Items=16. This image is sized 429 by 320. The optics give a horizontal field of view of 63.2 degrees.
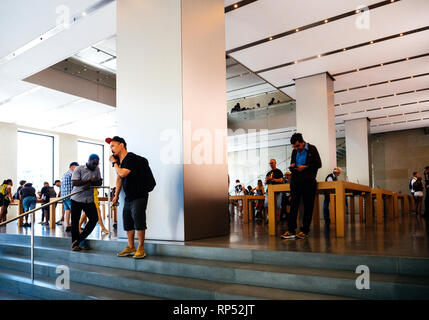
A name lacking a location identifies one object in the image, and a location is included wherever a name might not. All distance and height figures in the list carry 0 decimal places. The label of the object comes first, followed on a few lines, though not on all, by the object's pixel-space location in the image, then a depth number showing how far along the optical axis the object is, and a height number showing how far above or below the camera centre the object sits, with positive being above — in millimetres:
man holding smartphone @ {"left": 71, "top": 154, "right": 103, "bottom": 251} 5316 -260
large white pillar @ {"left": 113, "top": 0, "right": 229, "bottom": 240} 5199 +1184
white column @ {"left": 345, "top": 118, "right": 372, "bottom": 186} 15117 +1209
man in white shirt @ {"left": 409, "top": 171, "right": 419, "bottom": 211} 12015 -57
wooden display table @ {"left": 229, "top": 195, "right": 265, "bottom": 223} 9305 -577
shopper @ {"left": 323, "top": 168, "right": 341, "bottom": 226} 8727 -624
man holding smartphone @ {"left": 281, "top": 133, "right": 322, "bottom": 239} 5219 -22
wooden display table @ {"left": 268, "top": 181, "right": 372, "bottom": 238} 5258 -228
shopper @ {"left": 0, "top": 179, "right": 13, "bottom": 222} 10203 -417
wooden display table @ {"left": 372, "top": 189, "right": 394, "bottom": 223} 8447 -638
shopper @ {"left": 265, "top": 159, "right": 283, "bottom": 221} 8039 +52
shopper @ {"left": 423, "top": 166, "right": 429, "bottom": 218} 9978 -504
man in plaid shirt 6953 -9
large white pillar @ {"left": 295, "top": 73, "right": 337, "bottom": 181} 10000 +1878
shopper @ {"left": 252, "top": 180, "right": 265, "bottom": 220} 10484 -836
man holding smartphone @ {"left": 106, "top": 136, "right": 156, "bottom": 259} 4477 -110
